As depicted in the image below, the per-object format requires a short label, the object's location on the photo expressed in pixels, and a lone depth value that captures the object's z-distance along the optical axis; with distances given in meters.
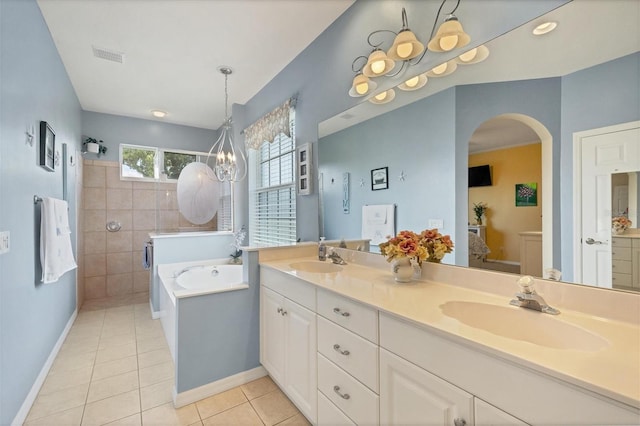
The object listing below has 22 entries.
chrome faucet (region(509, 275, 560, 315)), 1.03
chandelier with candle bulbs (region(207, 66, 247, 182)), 3.08
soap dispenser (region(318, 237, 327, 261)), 2.25
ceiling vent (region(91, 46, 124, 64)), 2.64
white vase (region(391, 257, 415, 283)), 1.50
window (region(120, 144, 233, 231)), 4.41
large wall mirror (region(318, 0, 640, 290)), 1.02
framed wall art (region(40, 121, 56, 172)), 2.09
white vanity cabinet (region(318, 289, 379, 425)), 1.17
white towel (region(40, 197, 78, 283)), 2.07
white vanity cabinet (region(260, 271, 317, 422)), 1.57
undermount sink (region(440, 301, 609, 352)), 0.89
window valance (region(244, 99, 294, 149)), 2.84
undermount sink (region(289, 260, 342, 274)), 2.10
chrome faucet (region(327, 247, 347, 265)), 2.08
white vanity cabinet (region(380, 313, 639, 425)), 0.64
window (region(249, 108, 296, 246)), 3.00
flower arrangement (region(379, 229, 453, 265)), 1.48
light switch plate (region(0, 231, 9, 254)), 1.44
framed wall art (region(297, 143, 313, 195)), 2.54
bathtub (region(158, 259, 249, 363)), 1.91
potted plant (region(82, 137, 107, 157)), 3.98
